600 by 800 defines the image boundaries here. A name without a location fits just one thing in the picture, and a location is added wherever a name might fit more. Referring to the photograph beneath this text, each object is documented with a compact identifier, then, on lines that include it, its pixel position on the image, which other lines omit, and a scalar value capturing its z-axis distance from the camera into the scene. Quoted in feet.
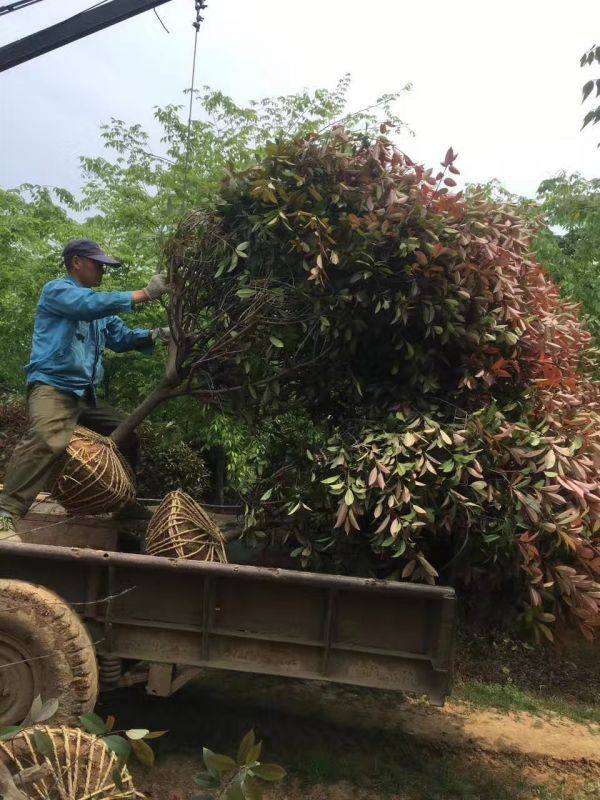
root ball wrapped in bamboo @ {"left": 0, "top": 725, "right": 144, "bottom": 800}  7.09
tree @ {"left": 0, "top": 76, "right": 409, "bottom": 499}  24.16
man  13.51
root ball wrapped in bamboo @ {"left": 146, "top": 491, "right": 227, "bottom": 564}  12.75
